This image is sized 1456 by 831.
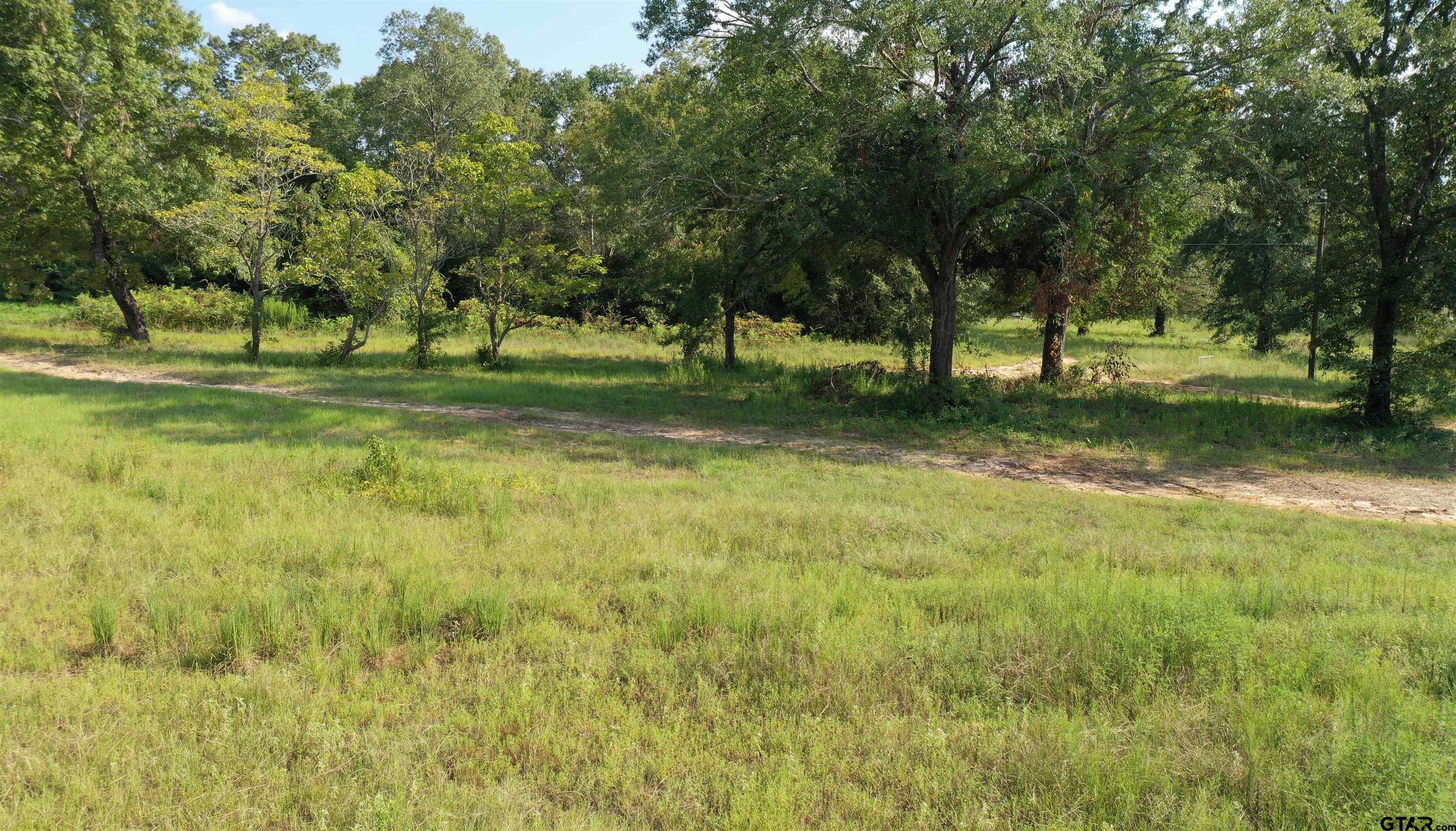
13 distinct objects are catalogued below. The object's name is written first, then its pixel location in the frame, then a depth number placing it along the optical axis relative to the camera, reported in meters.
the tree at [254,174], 21.25
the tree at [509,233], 22.28
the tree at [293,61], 45.09
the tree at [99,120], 23.20
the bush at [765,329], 33.41
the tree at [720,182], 16.19
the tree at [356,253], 22.62
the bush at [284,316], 34.62
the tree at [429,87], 44.06
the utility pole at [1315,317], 16.53
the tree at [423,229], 22.28
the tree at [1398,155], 14.83
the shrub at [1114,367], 20.09
